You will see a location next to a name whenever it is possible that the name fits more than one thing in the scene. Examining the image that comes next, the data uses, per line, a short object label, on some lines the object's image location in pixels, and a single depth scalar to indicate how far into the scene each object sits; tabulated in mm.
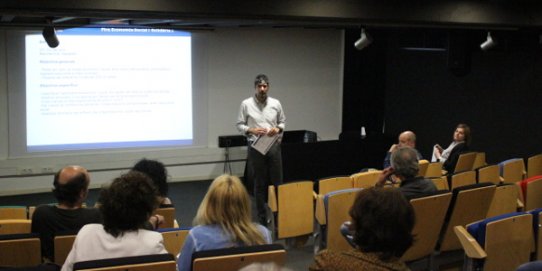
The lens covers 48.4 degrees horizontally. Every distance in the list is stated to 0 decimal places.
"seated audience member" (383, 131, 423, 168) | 6133
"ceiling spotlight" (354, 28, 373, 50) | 7926
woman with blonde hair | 2932
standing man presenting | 6531
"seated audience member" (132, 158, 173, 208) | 3974
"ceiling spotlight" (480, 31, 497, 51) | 8133
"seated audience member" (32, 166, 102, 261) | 3346
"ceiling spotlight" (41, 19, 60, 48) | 6156
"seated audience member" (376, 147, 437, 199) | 4184
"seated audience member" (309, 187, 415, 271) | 2060
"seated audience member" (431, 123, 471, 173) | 6698
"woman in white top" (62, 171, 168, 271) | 2732
